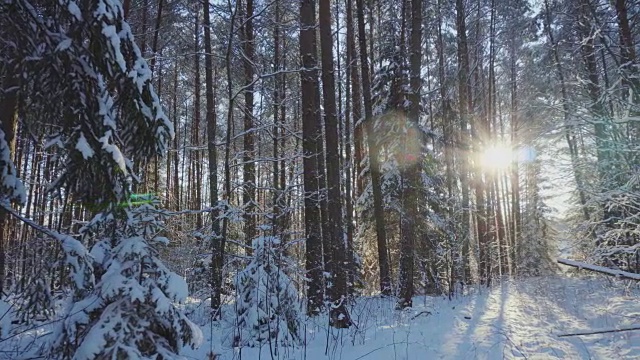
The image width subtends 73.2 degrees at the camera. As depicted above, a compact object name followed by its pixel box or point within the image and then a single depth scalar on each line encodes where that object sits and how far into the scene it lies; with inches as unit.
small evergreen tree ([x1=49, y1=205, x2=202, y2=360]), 123.3
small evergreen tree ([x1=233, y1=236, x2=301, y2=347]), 203.3
